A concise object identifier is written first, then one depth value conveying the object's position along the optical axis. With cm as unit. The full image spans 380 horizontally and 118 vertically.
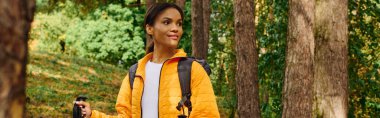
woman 294
